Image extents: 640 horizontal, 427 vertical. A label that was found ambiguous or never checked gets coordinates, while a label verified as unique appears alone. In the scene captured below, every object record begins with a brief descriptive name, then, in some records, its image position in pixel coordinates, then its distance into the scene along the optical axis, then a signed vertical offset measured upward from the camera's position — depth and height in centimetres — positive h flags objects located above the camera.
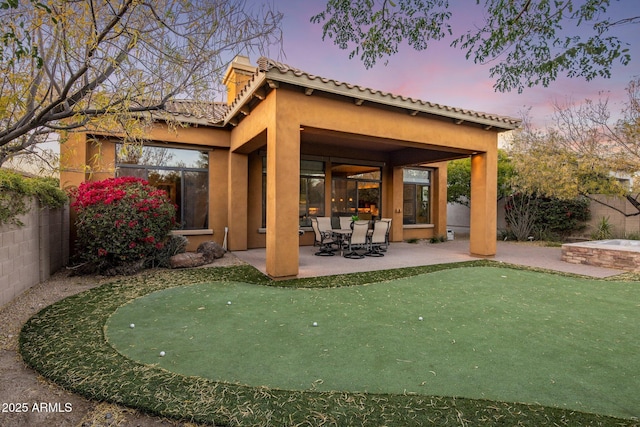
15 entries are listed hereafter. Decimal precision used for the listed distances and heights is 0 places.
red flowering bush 630 -26
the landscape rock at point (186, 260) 746 -120
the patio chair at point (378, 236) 956 -79
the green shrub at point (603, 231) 1263 -78
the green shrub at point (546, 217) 1352 -26
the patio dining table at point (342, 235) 935 -75
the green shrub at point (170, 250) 750 -98
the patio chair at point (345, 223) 1078 -44
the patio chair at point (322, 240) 962 -93
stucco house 637 +146
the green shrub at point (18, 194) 464 +23
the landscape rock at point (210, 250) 826 -109
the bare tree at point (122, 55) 271 +147
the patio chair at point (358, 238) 899 -81
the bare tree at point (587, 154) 945 +185
